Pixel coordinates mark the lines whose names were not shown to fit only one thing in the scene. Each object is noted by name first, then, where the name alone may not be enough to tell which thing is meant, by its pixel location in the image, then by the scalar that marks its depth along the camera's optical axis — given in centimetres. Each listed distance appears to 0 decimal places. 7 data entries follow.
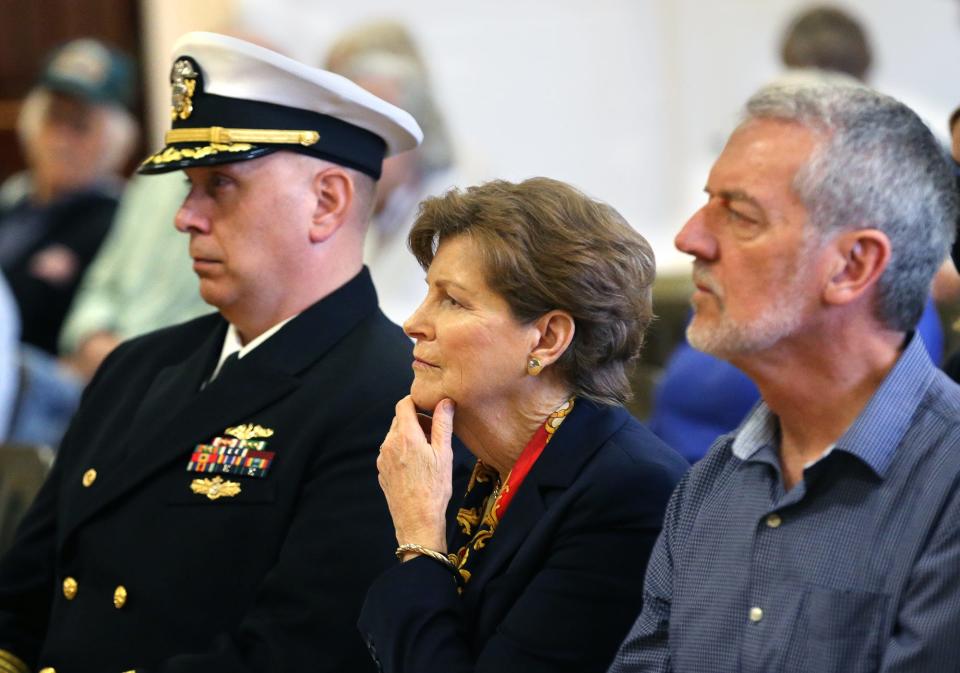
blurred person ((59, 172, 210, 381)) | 862
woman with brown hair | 387
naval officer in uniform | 439
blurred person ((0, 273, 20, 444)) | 835
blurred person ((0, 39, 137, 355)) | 1068
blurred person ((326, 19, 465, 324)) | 834
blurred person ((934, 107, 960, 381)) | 407
